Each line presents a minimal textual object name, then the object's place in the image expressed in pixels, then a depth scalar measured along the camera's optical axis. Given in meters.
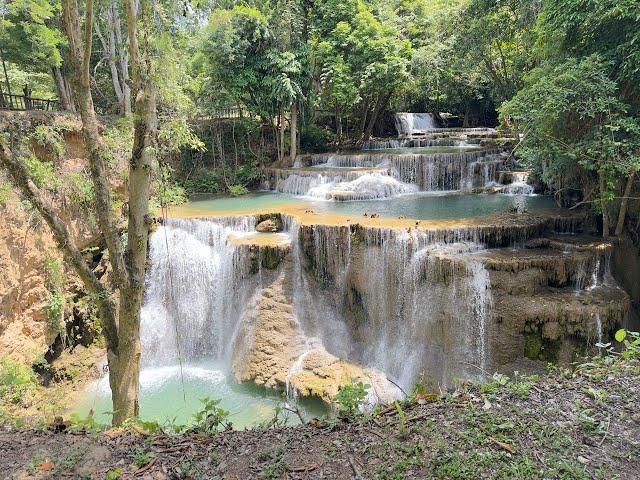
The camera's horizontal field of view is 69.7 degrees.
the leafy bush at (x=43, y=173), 9.68
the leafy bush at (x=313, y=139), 19.94
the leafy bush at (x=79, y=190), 10.47
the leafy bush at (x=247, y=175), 17.53
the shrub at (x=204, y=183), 17.20
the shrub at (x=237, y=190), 16.38
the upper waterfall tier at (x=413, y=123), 23.25
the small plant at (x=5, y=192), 8.64
